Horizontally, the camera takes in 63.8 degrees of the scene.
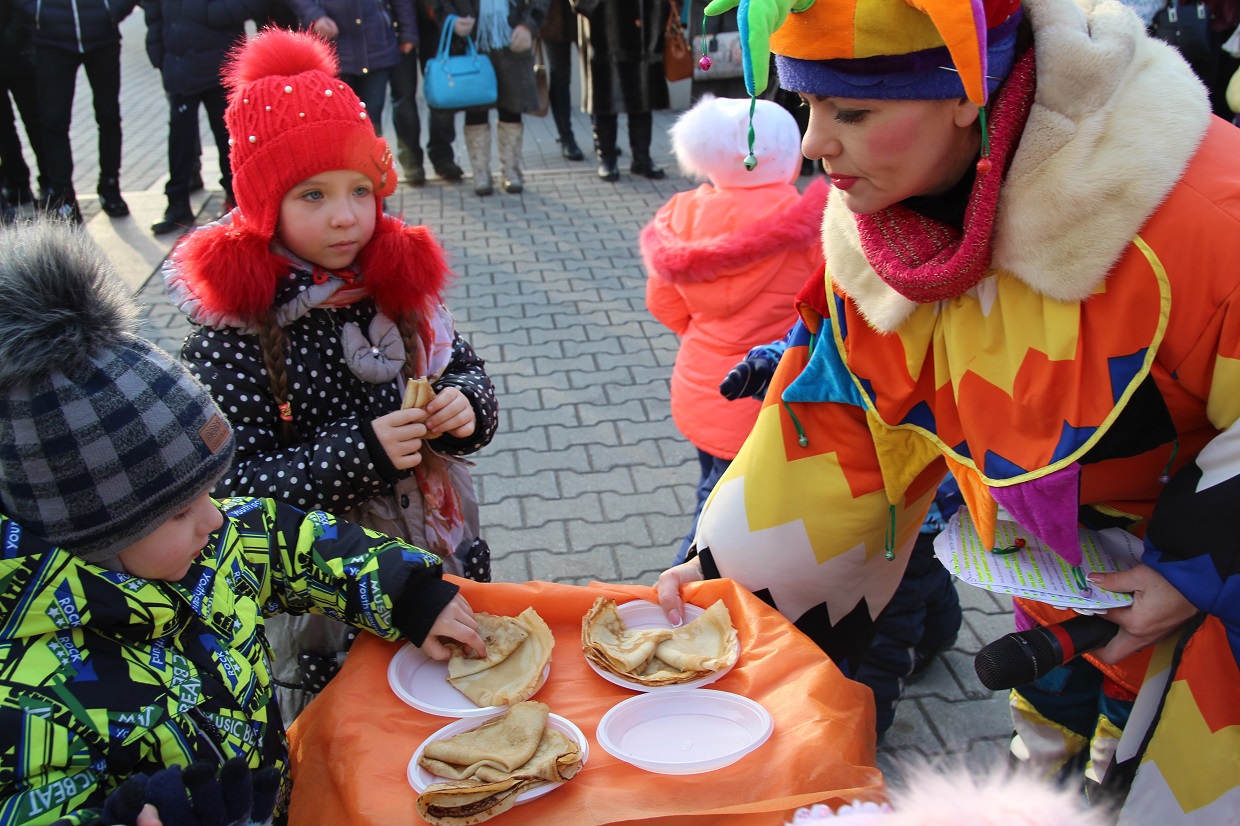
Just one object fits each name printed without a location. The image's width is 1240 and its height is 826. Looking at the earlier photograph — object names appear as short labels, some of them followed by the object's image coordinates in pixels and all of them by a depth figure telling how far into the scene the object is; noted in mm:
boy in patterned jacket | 1214
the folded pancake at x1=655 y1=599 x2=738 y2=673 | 1654
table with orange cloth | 1373
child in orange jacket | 2977
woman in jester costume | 1388
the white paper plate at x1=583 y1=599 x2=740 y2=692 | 1850
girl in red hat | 1967
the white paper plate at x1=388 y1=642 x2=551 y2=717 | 1595
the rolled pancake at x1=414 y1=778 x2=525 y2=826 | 1332
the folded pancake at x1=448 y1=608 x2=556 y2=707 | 1614
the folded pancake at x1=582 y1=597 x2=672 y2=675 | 1655
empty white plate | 1446
